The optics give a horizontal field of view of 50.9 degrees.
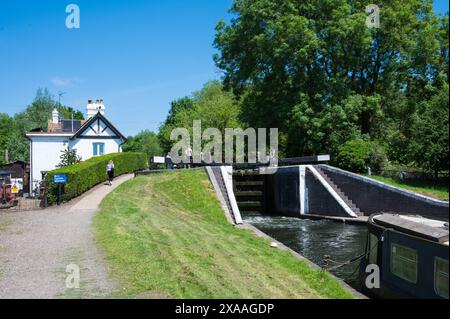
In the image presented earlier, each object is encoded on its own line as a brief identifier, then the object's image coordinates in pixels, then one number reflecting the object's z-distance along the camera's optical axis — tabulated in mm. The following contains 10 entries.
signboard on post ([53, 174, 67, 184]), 22703
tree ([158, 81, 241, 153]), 50312
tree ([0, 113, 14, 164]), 84188
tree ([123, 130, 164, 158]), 89562
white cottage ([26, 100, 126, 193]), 44219
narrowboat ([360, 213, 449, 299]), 7539
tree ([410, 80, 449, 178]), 22144
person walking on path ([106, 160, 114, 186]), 28734
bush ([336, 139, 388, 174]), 27859
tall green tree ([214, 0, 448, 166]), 30797
